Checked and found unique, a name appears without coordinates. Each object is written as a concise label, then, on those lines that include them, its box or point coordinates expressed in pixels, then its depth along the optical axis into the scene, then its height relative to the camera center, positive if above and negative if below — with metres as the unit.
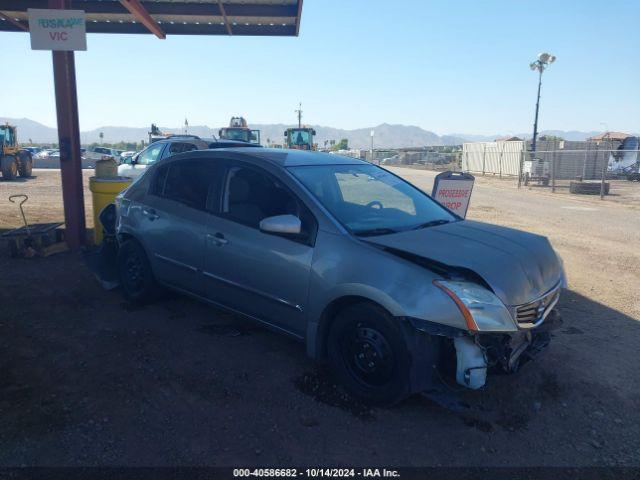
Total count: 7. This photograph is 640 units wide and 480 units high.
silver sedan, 3.10 -0.83
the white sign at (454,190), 6.30 -0.47
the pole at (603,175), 17.97 -0.66
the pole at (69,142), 7.38 +0.07
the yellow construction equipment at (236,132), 24.69 +0.93
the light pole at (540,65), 28.44 +5.44
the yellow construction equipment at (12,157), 21.66 -0.51
